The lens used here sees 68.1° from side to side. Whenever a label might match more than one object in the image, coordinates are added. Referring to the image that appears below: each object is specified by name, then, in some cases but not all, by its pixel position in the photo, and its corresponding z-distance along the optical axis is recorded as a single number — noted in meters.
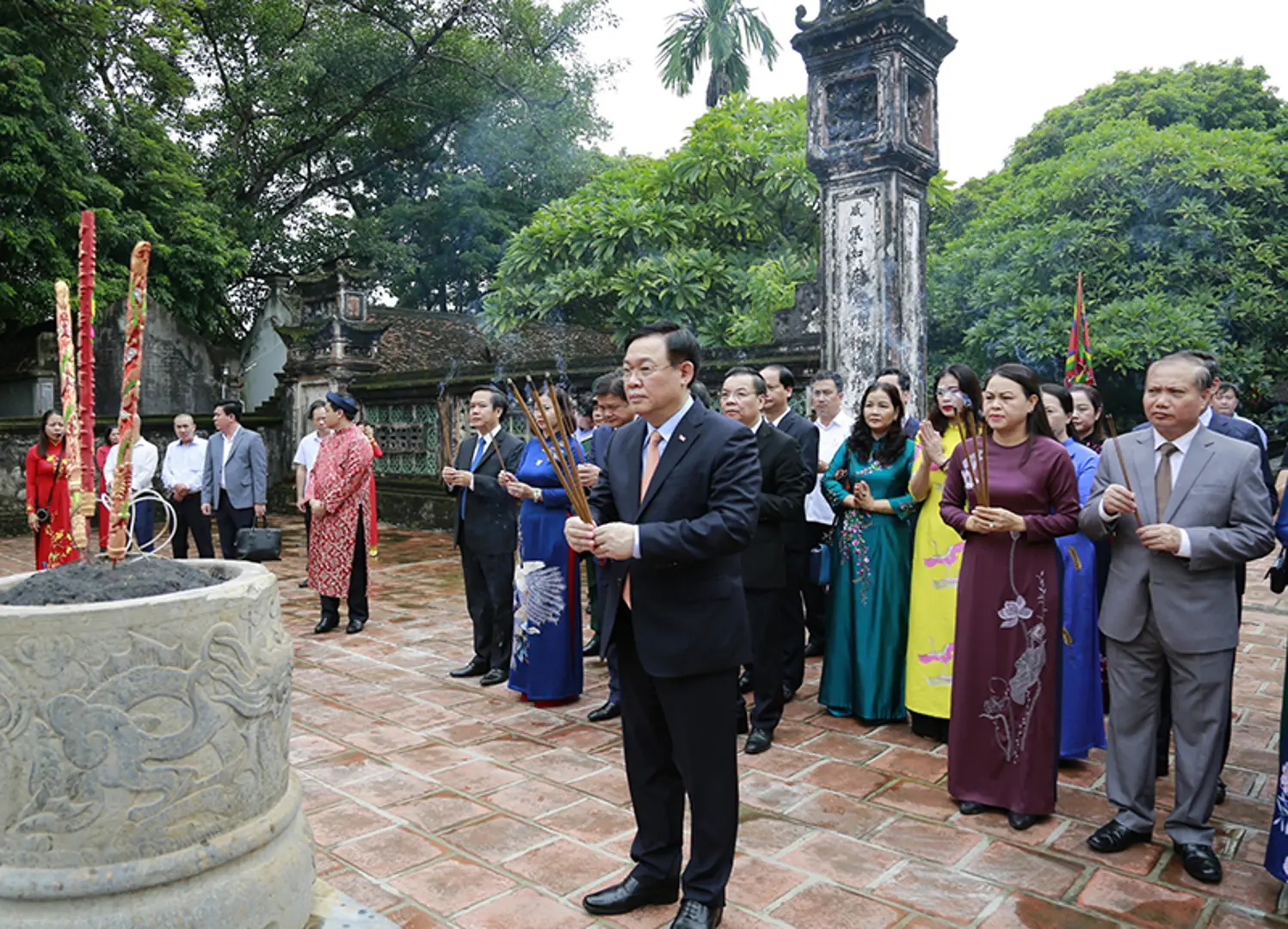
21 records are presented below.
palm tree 20.34
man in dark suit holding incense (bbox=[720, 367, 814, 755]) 4.33
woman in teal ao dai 4.57
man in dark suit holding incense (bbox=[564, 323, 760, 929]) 2.62
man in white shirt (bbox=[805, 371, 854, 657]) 5.64
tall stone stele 6.94
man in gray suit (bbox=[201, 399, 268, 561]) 7.86
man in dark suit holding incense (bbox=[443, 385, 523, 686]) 5.45
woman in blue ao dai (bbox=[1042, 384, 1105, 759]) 4.11
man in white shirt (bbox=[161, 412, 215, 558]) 8.05
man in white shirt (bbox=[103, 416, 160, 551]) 7.92
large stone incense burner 2.14
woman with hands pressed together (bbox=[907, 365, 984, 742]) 4.28
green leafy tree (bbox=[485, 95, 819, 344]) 13.30
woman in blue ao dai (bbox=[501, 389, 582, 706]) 4.94
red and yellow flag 5.29
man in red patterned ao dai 6.45
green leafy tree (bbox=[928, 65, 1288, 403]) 11.57
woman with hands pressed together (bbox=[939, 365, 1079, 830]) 3.46
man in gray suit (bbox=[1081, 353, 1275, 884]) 3.04
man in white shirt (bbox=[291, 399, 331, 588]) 7.95
